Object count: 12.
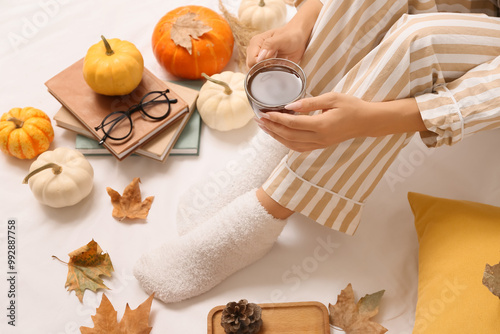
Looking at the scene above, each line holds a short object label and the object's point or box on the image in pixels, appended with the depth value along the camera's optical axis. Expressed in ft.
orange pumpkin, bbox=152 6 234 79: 5.13
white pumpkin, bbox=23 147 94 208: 4.51
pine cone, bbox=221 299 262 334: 3.96
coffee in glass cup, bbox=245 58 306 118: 3.21
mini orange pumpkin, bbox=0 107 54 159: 4.75
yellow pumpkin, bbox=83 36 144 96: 4.72
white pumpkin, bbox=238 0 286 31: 5.45
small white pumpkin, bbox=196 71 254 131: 4.91
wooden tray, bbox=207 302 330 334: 4.10
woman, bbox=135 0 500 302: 3.41
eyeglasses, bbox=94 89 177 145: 4.78
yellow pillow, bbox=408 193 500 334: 3.52
